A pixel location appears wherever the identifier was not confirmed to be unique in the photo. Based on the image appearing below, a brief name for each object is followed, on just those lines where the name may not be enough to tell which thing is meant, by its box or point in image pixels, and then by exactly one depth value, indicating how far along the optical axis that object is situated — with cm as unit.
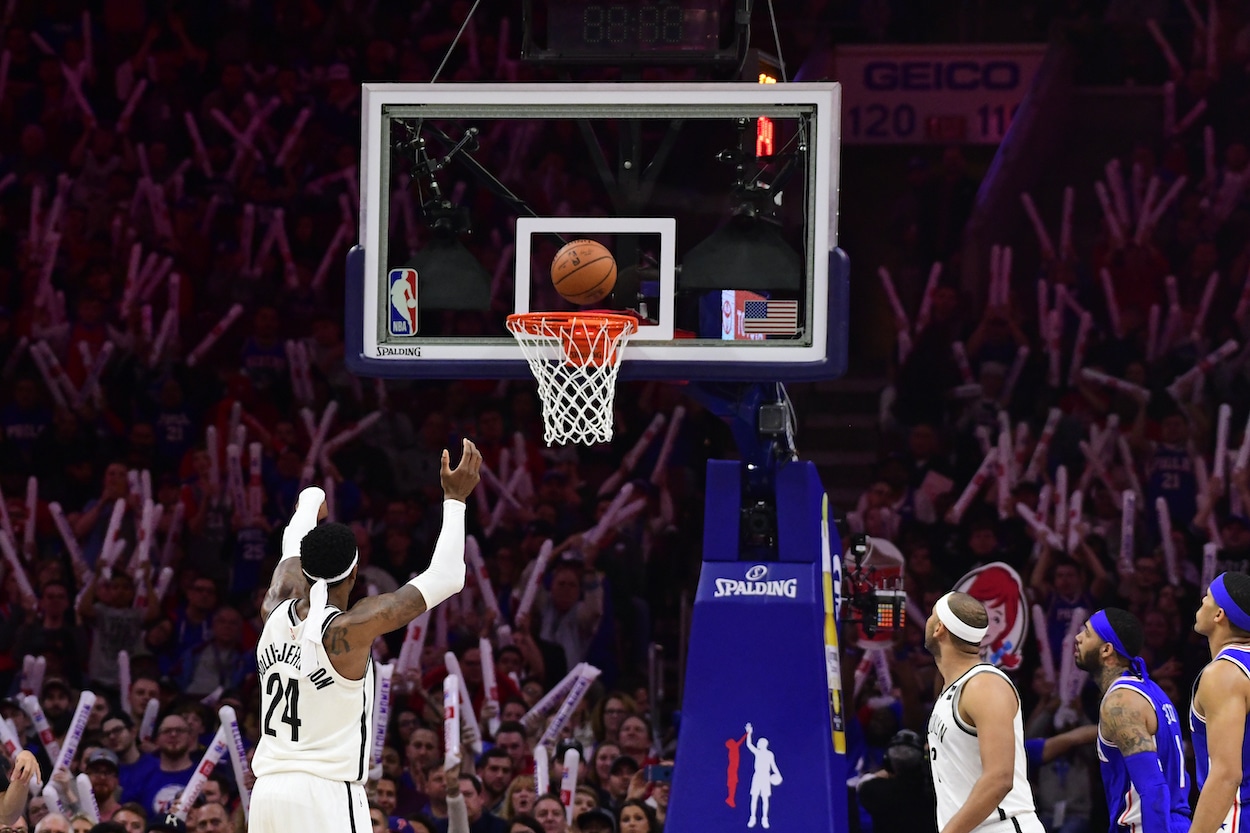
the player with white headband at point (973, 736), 1237
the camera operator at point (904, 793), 1794
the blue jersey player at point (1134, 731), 1398
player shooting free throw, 1253
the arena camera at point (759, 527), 1733
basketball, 1603
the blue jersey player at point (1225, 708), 1229
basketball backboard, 1588
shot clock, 1659
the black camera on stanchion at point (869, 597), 1789
